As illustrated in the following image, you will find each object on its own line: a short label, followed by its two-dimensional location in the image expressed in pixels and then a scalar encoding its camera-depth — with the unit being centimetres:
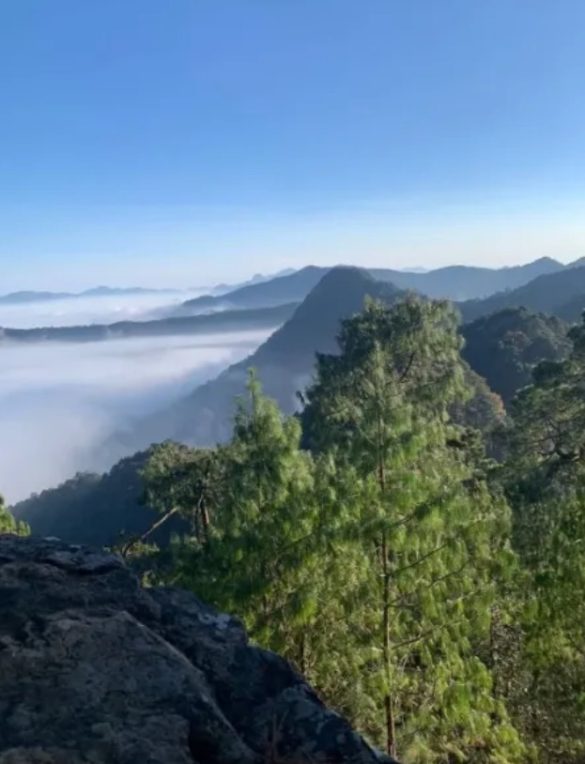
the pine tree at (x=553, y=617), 1153
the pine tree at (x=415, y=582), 1038
